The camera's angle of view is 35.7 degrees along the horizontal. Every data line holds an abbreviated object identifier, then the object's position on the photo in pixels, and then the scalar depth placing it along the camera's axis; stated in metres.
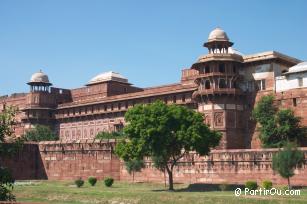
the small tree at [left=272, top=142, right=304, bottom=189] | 31.12
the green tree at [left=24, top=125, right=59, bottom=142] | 61.09
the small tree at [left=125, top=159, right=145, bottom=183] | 41.75
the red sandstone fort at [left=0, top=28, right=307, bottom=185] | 38.59
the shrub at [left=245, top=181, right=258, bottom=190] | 32.62
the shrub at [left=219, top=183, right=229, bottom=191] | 33.88
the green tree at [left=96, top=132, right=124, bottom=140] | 51.88
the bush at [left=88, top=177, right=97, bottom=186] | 41.56
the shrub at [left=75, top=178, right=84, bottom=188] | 39.78
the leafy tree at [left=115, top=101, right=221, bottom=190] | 33.66
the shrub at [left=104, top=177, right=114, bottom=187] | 39.94
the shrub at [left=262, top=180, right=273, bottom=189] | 32.22
